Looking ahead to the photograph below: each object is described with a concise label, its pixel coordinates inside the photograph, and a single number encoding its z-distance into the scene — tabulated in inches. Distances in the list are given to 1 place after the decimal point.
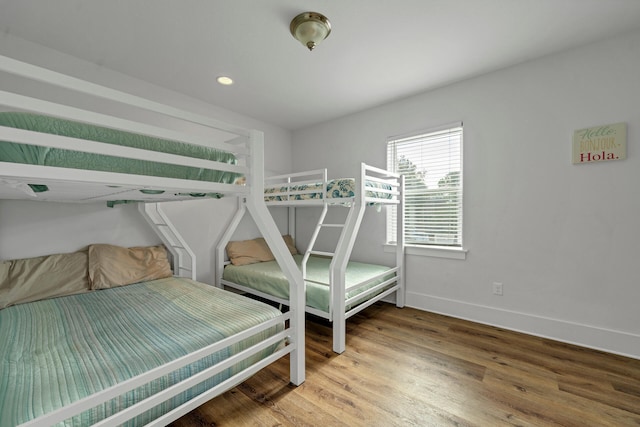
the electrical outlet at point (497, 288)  94.2
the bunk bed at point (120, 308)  34.8
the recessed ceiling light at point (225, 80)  98.0
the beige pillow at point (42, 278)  69.9
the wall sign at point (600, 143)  75.5
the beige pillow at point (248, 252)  118.4
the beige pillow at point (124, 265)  83.3
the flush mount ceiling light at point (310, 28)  66.2
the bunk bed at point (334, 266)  80.8
